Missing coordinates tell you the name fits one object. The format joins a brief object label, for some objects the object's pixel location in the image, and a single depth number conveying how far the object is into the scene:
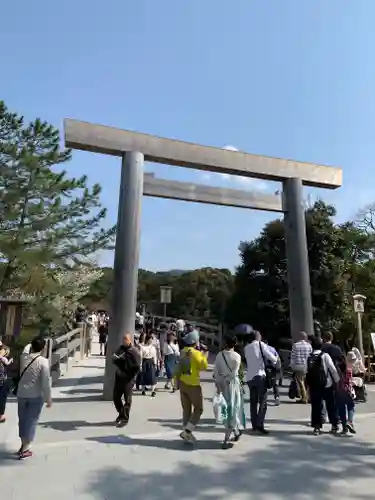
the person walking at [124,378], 6.70
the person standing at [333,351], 6.73
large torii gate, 9.18
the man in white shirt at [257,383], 6.47
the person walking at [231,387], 5.72
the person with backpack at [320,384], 6.41
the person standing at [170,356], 10.62
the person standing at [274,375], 7.08
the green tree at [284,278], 15.03
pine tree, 13.58
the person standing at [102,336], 20.27
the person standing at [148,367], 9.59
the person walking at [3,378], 6.73
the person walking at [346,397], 6.52
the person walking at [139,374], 9.77
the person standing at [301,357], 8.67
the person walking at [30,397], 5.07
